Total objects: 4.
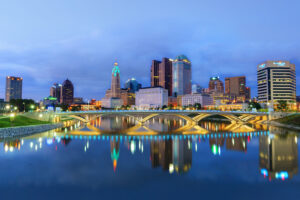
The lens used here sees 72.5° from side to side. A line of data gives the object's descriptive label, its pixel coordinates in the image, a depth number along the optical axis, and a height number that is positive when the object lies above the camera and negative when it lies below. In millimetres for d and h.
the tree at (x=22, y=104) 115800 +2291
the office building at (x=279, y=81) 164125 +21247
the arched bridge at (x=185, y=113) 81100 -2207
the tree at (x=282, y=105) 115250 +1333
